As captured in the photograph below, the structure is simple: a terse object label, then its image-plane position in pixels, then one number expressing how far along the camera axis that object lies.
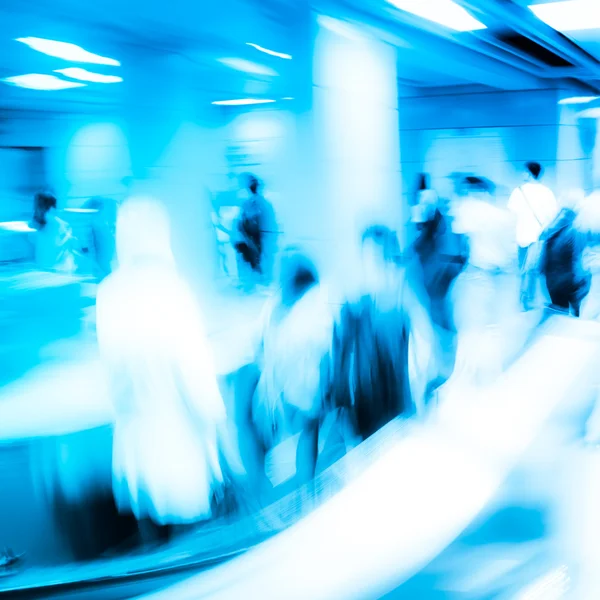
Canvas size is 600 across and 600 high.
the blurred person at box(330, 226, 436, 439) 3.96
